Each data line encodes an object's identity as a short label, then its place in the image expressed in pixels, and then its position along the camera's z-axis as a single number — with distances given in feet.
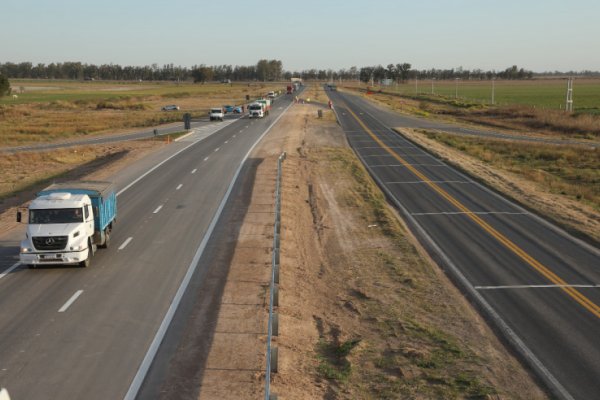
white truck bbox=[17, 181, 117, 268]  64.49
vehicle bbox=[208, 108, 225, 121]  271.90
